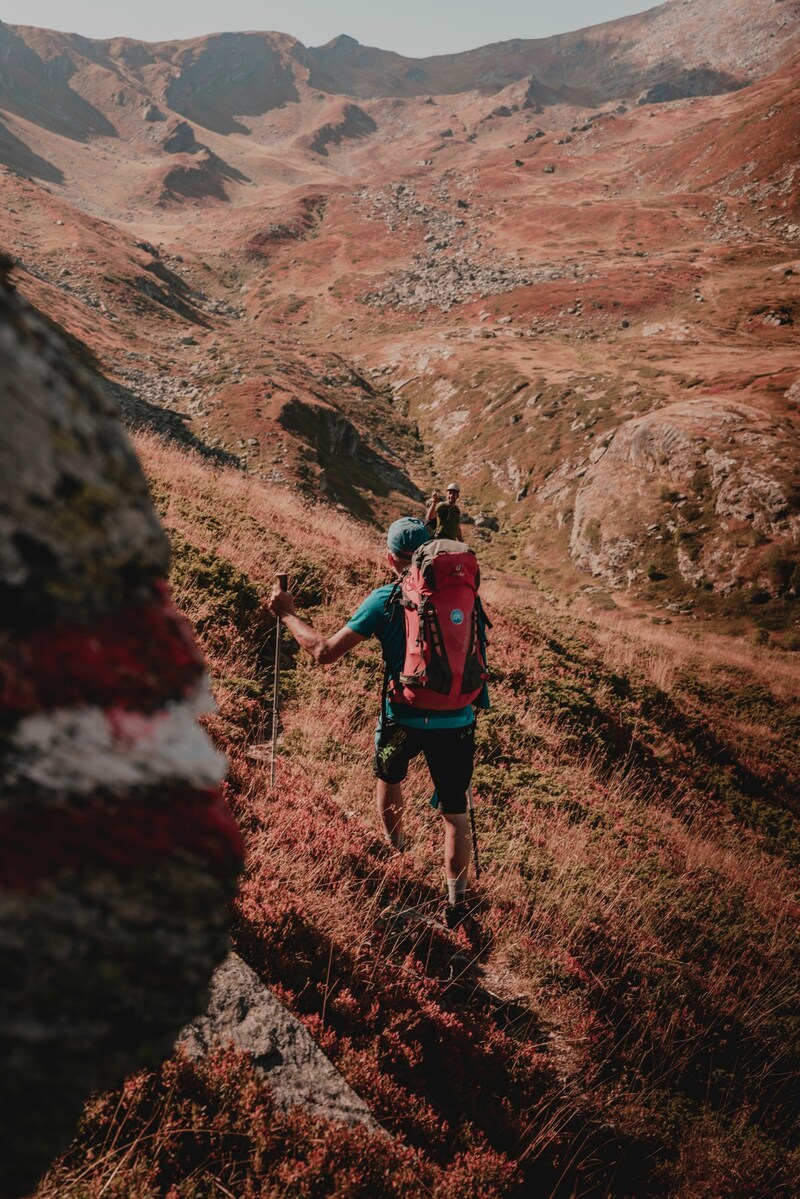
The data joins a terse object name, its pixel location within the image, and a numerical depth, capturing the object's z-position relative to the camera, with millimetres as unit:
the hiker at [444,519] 7082
